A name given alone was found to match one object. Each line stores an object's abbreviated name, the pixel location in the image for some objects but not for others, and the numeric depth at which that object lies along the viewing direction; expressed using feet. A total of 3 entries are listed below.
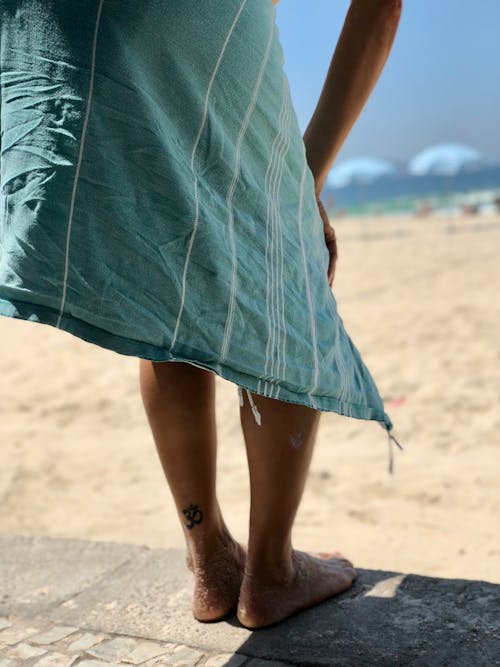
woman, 4.03
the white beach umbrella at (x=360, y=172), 106.11
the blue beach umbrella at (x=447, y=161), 94.17
